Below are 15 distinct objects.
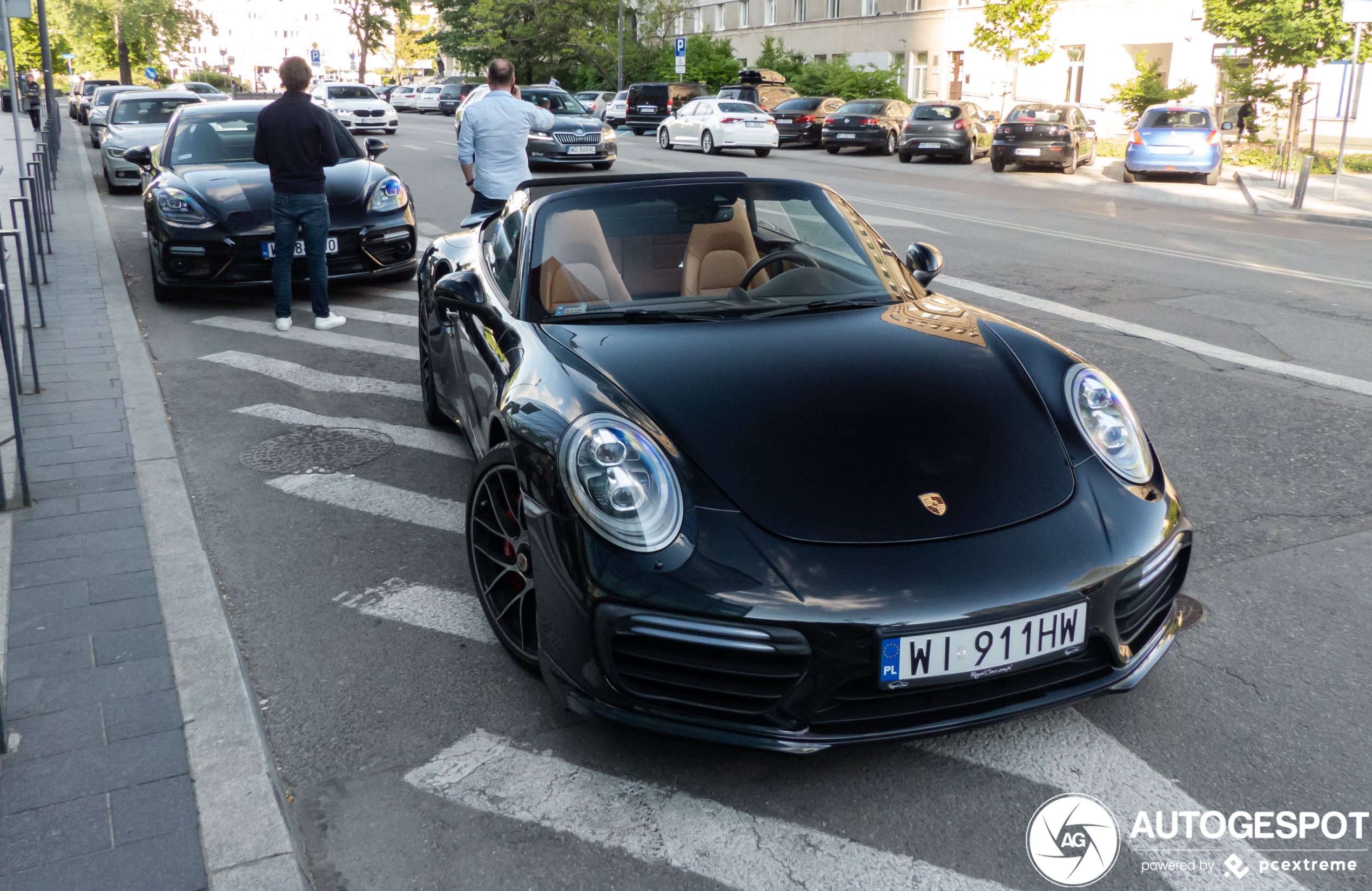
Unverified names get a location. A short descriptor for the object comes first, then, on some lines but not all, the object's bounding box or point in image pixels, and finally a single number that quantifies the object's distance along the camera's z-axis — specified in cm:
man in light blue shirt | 849
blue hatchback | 2161
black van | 3788
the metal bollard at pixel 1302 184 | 1773
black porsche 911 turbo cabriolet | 258
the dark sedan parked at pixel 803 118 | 3225
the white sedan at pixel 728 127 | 2802
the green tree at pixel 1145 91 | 3291
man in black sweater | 757
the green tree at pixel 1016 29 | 3075
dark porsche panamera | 848
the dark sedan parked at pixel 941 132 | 2694
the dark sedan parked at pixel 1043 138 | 2408
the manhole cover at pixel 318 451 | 536
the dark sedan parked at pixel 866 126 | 2941
